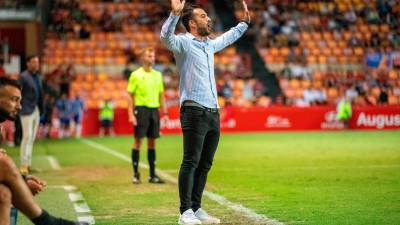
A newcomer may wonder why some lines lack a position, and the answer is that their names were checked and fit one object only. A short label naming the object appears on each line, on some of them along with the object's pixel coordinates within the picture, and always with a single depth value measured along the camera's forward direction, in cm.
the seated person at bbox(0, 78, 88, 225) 643
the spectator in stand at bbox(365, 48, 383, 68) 3941
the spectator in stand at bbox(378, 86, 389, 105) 3736
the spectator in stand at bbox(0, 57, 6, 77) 3408
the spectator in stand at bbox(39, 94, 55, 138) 3309
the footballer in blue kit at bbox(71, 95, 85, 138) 3392
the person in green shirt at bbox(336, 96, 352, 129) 3544
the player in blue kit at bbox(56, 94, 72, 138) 3400
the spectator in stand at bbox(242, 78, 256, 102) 3791
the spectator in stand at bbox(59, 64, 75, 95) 3619
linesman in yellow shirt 1399
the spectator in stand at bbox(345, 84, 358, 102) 3825
